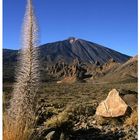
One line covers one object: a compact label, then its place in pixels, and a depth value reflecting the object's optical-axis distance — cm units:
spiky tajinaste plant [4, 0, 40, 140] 202
